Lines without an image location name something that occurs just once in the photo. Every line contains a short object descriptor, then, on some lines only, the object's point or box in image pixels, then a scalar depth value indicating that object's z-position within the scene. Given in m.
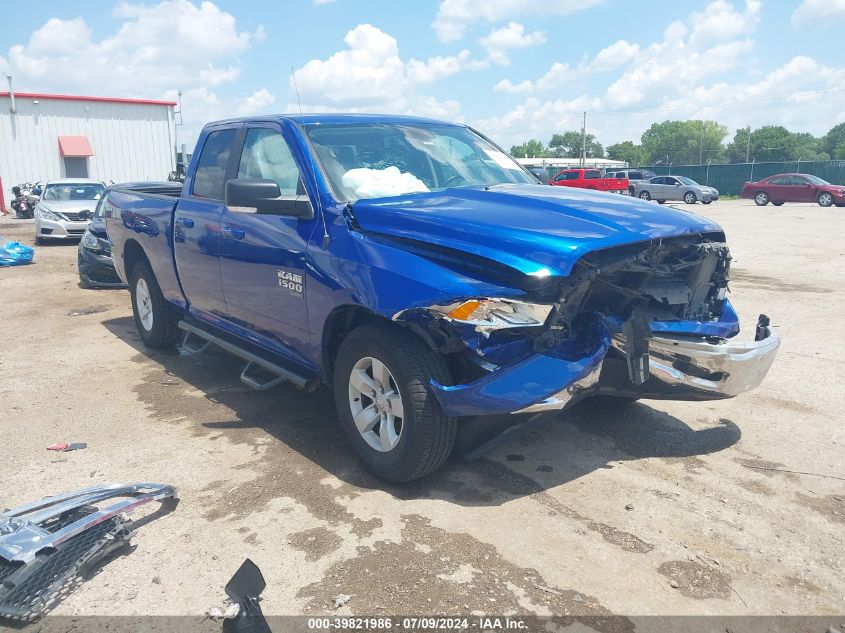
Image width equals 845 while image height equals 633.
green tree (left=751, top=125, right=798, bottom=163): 95.94
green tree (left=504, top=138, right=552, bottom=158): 132.50
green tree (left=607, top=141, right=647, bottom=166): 119.03
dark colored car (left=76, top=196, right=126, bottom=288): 10.41
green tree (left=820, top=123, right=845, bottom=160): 122.06
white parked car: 16.56
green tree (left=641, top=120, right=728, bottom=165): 116.50
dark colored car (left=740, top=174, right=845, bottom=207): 30.25
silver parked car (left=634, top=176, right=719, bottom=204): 34.00
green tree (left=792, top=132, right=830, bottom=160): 99.95
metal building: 33.59
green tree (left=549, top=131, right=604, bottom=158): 125.88
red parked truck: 34.53
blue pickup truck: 3.28
